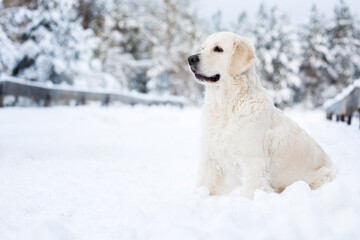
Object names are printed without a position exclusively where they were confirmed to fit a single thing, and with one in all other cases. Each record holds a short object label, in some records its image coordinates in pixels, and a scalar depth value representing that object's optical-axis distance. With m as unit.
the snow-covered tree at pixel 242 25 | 31.47
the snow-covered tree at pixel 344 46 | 28.56
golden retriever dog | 2.68
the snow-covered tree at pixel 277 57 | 28.25
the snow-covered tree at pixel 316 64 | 31.89
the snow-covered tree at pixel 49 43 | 11.97
